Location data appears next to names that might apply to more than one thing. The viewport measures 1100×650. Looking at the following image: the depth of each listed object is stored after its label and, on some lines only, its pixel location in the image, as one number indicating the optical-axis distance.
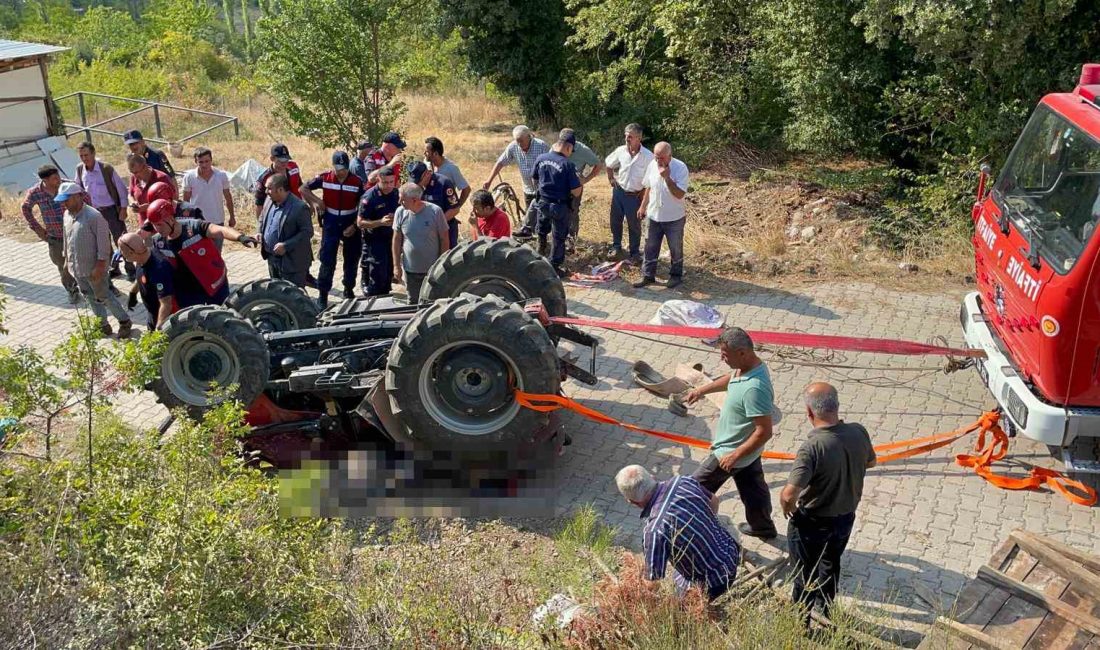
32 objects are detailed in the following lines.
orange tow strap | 6.21
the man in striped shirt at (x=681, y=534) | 4.59
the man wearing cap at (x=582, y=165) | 10.80
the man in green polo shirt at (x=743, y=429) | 5.54
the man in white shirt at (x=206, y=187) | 10.41
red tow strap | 6.71
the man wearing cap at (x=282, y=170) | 10.17
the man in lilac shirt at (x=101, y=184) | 10.34
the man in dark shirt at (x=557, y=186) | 10.07
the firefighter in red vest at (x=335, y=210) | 9.83
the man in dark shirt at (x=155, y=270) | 7.47
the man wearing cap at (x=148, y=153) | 10.66
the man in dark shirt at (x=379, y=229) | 9.41
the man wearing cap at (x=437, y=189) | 9.66
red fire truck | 5.97
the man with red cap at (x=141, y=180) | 10.01
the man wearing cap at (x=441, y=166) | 10.02
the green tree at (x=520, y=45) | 17.44
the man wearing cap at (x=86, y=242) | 8.69
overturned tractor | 6.16
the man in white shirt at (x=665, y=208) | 9.91
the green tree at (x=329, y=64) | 14.20
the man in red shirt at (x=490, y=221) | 8.98
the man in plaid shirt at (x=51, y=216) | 9.88
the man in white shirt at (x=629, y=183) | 10.56
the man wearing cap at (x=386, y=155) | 10.50
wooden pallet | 4.41
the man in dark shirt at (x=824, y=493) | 4.86
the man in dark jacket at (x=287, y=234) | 8.77
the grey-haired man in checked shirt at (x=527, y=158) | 10.54
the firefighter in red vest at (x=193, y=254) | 7.66
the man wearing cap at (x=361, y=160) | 10.80
